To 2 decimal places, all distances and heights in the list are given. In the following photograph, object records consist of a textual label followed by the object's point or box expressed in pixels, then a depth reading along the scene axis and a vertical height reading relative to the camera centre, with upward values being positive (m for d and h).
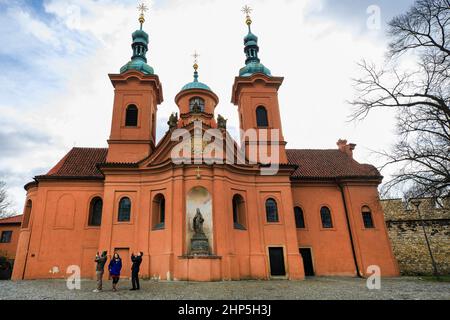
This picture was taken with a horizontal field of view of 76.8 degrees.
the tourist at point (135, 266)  11.46 -0.17
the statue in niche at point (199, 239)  15.37 +1.00
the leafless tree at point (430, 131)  10.93 +4.50
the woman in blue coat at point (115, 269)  11.35 -0.23
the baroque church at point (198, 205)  16.28 +3.32
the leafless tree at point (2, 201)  34.69 +7.71
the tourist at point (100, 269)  11.37 -0.21
